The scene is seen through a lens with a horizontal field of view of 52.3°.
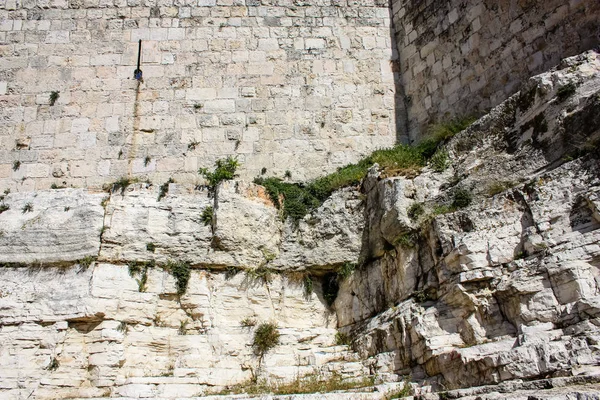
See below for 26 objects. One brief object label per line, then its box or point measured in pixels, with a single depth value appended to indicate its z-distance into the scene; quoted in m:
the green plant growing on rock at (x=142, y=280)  9.63
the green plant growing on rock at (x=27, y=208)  10.47
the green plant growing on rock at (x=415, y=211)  9.30
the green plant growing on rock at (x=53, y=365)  8.77
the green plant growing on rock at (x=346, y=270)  10.02
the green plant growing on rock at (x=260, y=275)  10.02
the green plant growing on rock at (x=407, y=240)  9.12
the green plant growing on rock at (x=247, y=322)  9.58
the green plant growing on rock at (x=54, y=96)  12.05
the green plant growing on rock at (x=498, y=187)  8.52
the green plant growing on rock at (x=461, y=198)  8.86
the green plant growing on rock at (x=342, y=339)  9.55
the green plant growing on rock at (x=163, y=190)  10.68
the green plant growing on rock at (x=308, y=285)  10.12
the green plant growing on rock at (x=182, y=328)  9.44
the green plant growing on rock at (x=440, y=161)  9.87
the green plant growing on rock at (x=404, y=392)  7.41
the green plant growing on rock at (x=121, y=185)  10.76
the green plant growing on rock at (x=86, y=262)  9.68
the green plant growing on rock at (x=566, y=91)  8.43
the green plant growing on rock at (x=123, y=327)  9.15
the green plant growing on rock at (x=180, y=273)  9.73
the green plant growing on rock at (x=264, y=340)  9.39
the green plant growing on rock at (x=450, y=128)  10.50
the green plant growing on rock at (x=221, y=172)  11.09
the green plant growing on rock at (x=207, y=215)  10.31
